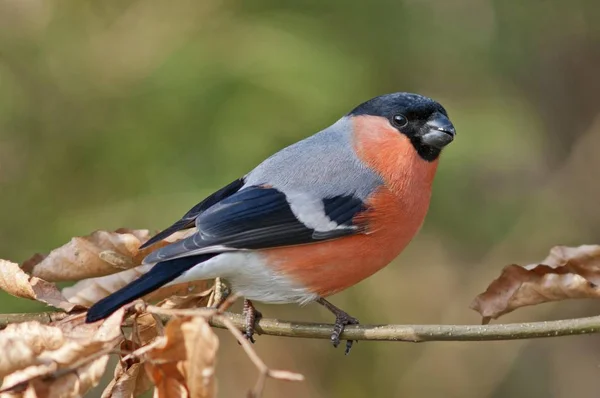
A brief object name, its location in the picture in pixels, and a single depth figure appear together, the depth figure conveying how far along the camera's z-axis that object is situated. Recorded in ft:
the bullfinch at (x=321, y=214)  16.89
